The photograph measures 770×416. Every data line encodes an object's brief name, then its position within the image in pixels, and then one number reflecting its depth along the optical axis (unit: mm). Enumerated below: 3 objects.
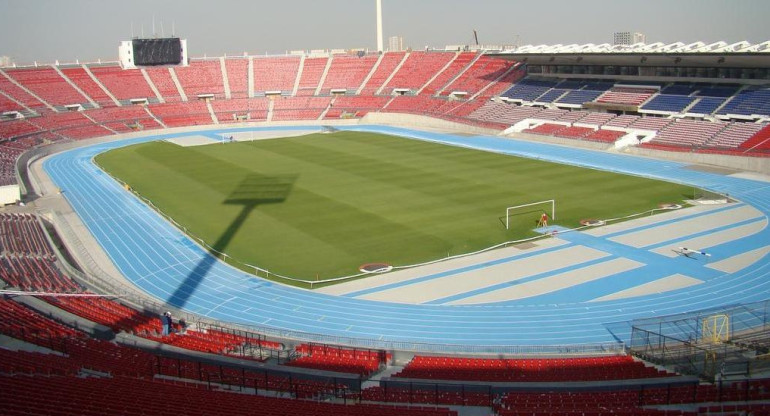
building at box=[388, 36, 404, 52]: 182400
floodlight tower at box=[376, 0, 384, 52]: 106375
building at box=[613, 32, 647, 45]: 163375
